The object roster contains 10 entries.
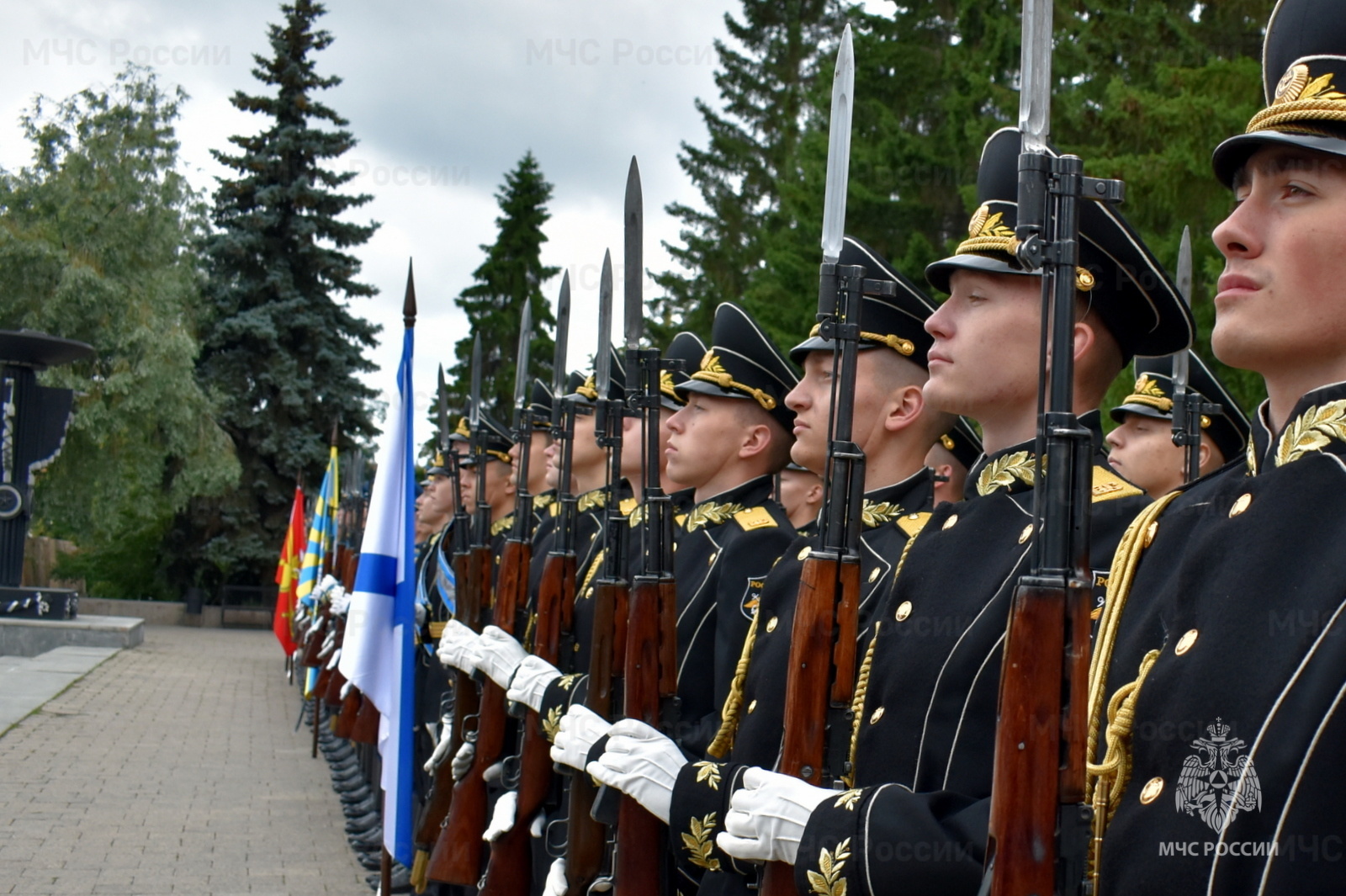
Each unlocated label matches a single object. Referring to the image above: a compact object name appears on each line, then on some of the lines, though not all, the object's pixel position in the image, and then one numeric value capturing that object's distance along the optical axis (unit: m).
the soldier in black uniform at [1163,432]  4.54
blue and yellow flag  16.14
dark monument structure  21.41
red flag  19.20
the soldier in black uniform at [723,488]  3.99
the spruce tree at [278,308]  34.62
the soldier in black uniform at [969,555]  2.46
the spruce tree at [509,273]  33.00
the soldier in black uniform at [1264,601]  1.62
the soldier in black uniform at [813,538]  3.21
